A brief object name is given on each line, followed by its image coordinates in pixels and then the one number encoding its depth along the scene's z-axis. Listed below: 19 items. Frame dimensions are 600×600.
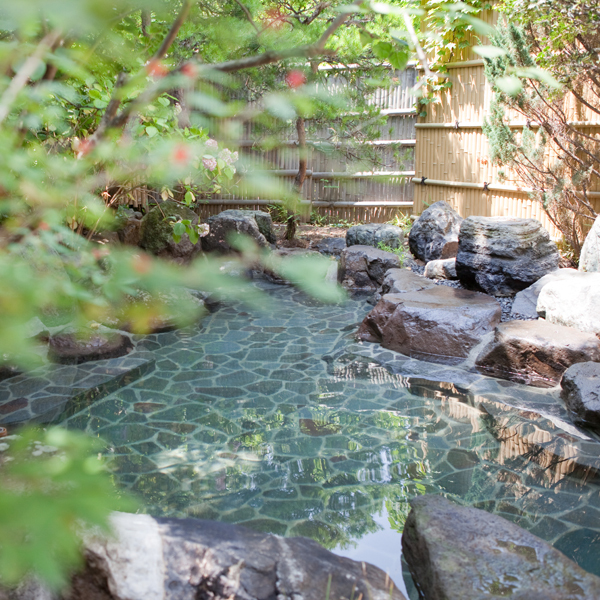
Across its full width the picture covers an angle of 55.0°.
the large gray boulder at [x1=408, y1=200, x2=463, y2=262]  8.75
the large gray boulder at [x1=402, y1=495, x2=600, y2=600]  2.23
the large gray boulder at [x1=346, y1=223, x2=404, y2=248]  9.19
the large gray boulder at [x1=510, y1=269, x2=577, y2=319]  6.13
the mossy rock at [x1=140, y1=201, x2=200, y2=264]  8.05
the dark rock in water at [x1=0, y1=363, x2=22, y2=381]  4.89
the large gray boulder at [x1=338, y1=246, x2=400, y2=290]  8.18
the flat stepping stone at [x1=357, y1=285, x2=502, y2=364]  5.48
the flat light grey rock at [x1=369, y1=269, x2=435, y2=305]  6.70
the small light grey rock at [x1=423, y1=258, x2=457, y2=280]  7.88
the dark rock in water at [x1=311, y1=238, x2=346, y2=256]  9.59
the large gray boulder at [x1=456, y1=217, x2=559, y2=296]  6.86
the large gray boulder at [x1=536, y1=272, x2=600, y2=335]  5.26
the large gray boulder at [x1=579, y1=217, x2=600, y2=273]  6.26
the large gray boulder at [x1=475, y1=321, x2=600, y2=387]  4.79
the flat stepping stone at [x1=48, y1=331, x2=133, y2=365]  5.37
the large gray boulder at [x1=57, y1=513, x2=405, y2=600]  2.04
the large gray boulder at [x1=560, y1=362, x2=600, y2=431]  4.04
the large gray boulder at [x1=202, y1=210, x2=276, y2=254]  8.96
